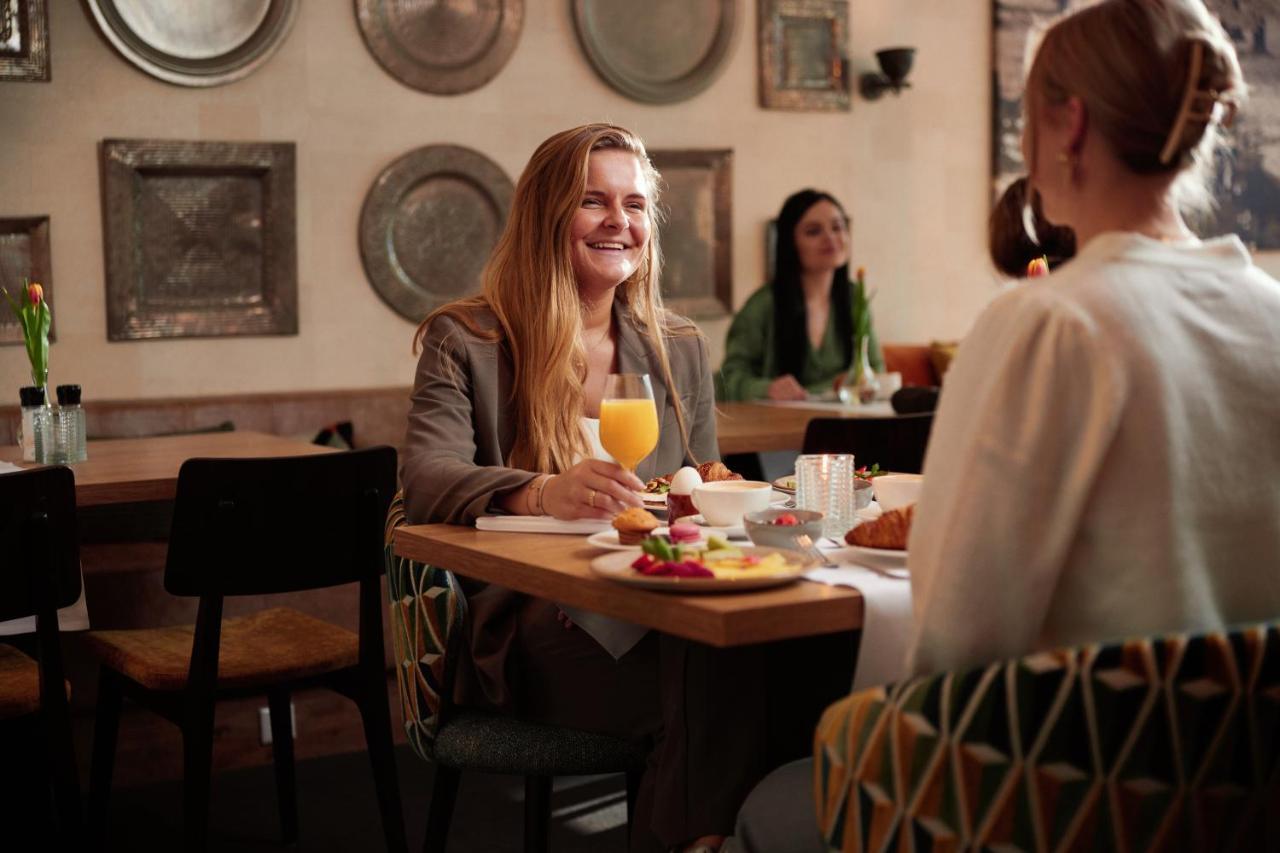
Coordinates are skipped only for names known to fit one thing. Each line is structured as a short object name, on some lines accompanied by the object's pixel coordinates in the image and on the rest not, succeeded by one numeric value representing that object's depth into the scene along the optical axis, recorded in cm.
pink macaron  182
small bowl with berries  182
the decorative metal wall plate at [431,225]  545
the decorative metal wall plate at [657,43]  583
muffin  185
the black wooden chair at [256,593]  282
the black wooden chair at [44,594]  261
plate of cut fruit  157
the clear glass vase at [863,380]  485
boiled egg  210
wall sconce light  635
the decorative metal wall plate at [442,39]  541
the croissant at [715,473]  225
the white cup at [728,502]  198
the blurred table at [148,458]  311
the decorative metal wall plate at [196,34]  496
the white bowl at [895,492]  196
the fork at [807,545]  180
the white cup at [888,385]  501
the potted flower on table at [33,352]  347
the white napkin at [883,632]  157
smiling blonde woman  192
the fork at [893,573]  166
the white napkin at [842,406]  445
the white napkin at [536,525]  203
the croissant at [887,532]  175
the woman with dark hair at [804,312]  579
